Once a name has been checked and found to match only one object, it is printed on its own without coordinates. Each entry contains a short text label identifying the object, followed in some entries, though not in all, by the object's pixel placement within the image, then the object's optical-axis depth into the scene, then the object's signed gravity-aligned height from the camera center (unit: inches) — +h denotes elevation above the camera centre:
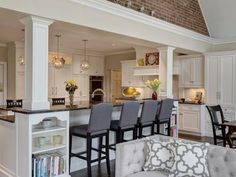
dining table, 171.6 -31.6
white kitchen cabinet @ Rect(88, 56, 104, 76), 399.5 +31.8
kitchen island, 132.3 -30.4
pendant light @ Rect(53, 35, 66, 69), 276.8 +25.3
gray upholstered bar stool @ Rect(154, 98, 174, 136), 198.4 -22.8
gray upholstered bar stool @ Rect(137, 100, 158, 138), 181.0 -22.5
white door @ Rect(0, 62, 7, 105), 326.6 +1.8
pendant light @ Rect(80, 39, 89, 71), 307.1 +24.6
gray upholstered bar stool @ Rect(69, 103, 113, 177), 145.4 -27.2
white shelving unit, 132.0 -31.1
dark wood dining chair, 187.0 -30.2
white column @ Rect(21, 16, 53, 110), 135.7 +12.4
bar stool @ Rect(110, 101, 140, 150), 164.9 -24.3
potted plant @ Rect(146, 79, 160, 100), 227.1 -1.2
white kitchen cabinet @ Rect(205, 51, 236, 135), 263.6 +4.1
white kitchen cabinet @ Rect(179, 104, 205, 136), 281.6 -39.9
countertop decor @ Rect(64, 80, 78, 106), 169.6 -1.7
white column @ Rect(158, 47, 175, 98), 236.1 +13.3
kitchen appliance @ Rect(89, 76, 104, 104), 400.5 -1.5
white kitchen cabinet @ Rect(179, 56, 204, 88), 293.7 +15.7
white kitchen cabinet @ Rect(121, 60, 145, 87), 341.1 +11.1
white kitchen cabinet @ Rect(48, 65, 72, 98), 345.1 +7.6
